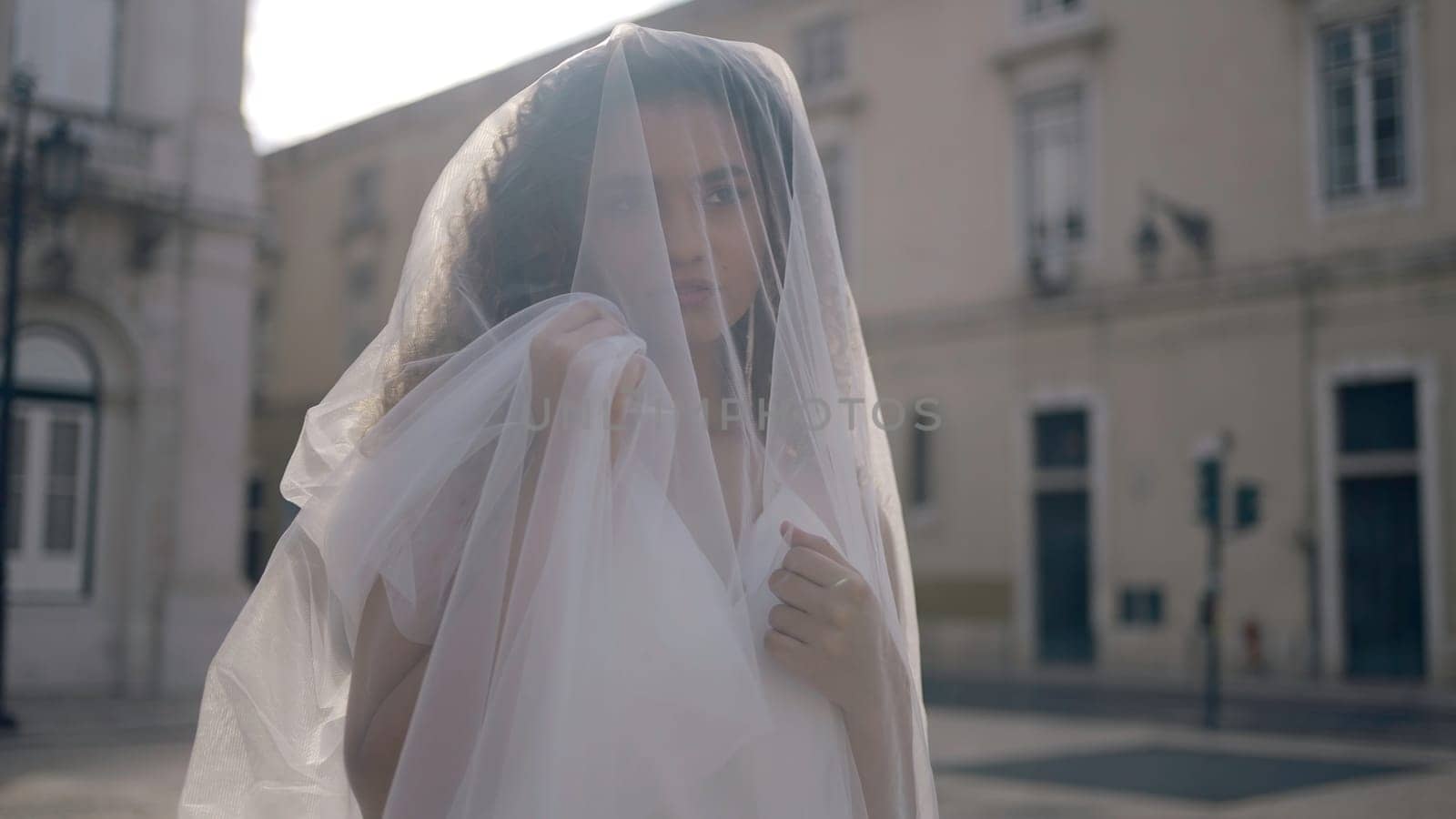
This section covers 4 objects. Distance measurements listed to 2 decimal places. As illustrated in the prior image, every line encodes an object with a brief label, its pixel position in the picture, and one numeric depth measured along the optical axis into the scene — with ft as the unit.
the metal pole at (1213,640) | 38.81
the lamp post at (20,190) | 33.63
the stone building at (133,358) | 42.42
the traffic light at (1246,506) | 42.27
